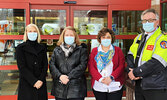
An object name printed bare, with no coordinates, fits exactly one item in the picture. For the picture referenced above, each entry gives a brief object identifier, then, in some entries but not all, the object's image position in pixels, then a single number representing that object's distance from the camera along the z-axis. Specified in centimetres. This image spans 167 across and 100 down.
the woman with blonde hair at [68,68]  275
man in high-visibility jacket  233
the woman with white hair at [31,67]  274
